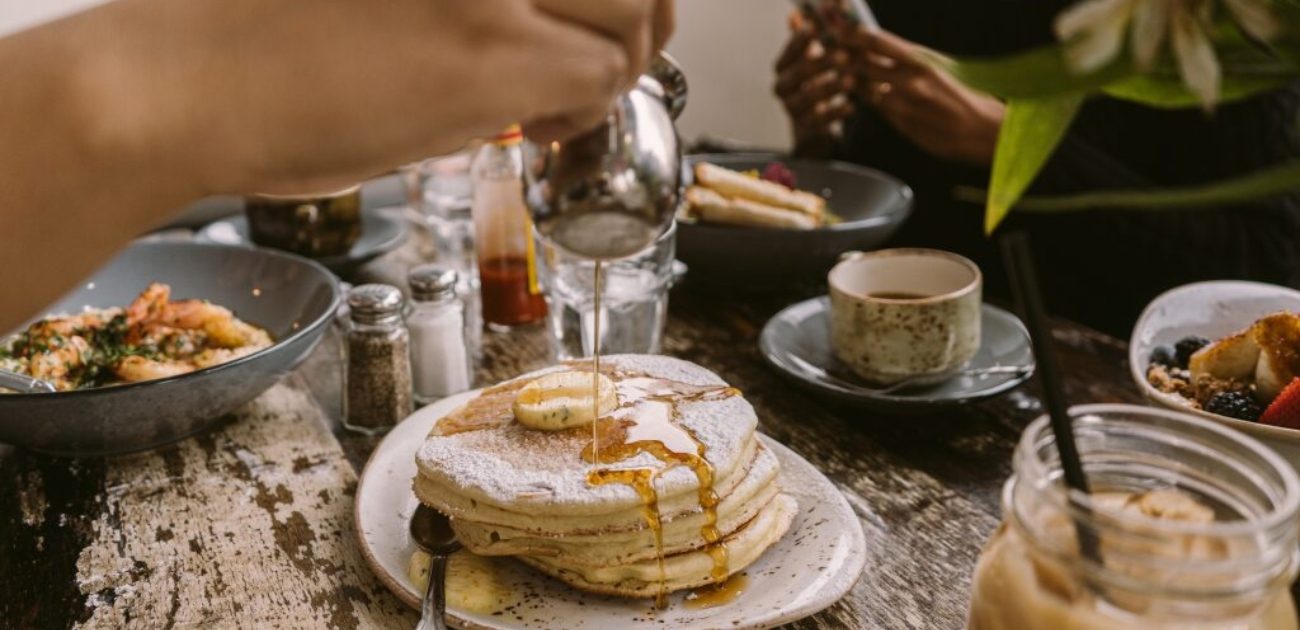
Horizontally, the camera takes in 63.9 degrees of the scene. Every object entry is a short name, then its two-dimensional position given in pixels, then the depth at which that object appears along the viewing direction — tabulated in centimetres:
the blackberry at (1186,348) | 109
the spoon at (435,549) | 81
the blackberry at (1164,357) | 110
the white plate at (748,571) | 83
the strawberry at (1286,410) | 90
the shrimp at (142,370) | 115
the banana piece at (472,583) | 85
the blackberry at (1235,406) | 93
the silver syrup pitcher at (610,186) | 72
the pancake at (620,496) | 86
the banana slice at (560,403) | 95
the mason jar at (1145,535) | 55
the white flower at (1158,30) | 43
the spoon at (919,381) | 127
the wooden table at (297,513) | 90
